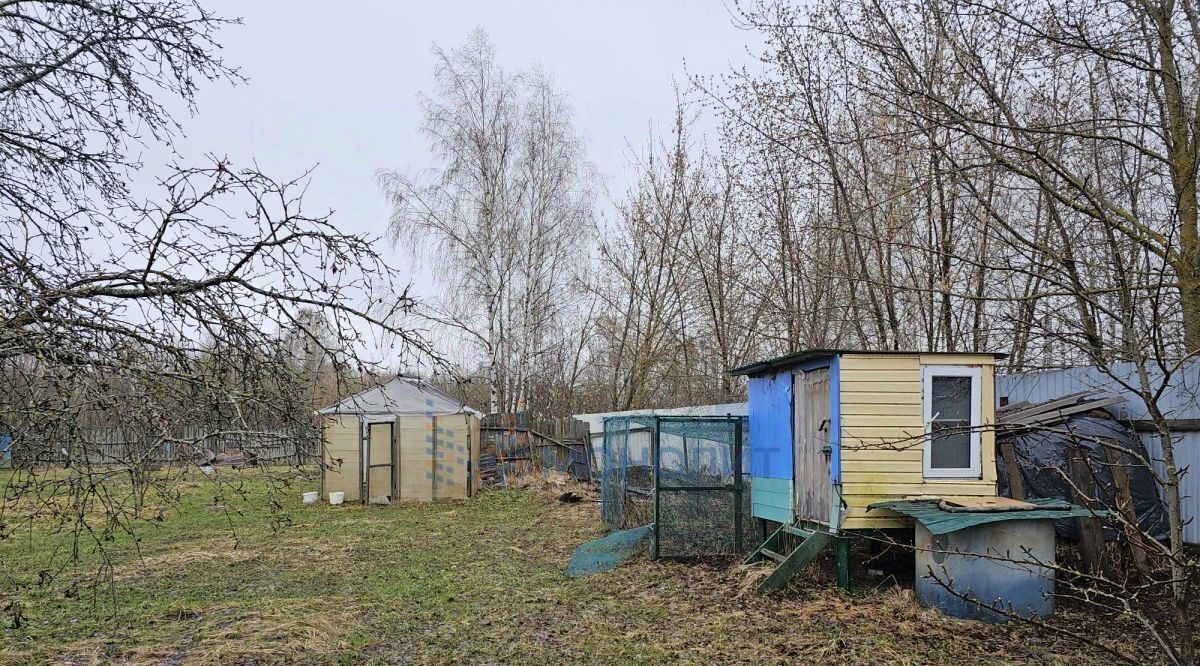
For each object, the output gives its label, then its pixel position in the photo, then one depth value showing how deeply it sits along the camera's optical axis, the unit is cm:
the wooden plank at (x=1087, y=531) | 739
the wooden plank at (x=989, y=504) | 702
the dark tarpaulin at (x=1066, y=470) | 793
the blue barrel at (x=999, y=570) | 689
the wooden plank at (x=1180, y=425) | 718
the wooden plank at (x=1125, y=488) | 694
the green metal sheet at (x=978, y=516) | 678
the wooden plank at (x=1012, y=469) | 841
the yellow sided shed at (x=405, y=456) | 1798
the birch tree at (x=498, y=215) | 2319
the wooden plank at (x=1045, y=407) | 870
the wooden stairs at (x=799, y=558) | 795
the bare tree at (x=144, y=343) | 320
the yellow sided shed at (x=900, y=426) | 793
